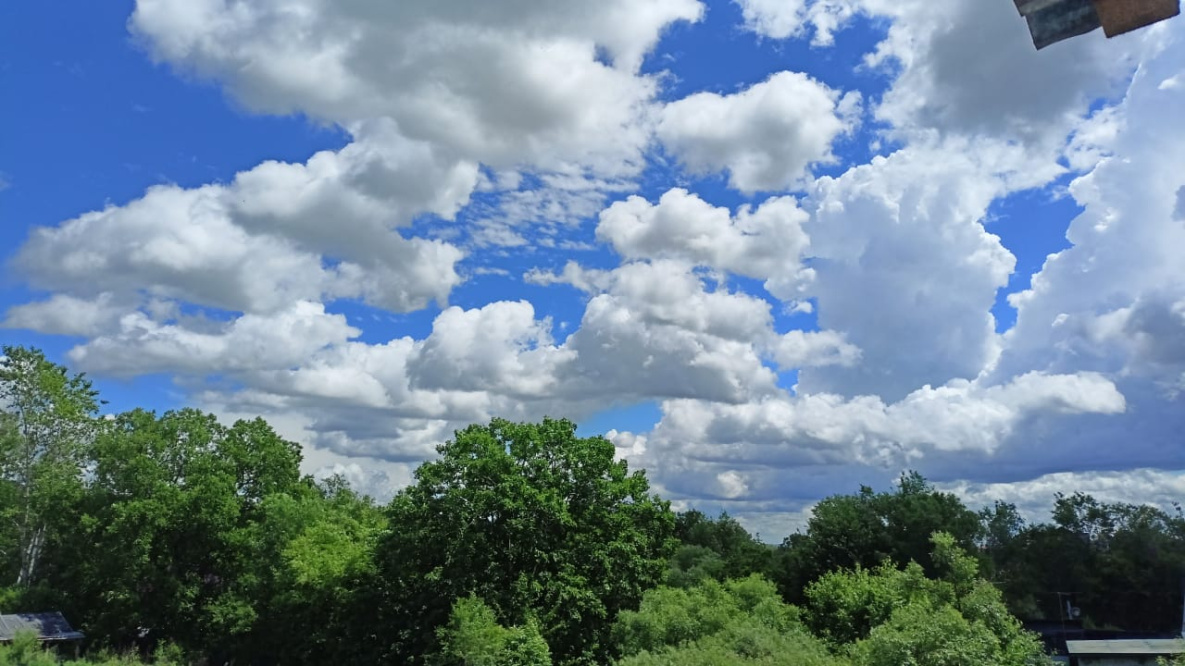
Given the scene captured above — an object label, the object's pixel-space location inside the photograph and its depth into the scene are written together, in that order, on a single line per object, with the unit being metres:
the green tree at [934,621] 18.80
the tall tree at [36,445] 45.25
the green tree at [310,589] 39.69
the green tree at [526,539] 33.72
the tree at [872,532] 55.12
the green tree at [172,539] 41.94
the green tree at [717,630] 22.19
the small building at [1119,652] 37.28
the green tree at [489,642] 27.78
